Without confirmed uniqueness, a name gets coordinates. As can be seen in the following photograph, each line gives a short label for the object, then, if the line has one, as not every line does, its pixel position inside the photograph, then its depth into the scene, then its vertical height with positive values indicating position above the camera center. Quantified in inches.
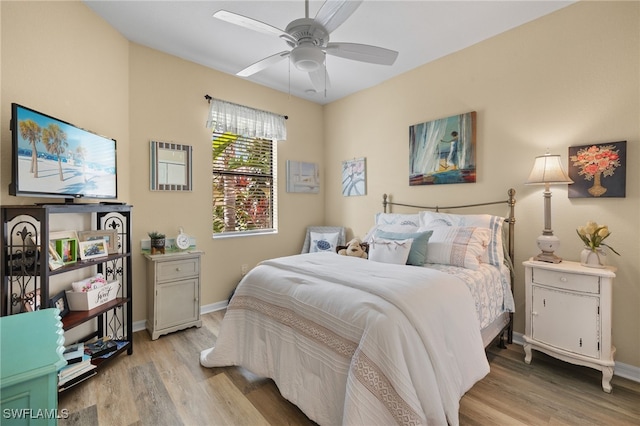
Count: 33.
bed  52.3 -26.4
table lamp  88.3 +8.0
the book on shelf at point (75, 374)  71.5 -43.4
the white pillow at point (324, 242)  157.3 -19.2
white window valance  133.5 +43.0
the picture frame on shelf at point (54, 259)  70.6 -13.1
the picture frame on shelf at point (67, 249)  75.6 -11.5
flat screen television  65.3 +12.7
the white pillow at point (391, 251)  93.2 -14.6
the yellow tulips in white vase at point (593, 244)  81.2 -10.5
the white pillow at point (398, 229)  112.2 -8.6
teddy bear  111.3 -16.8
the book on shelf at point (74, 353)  76.3 -40.0
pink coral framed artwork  83.4 +11.4
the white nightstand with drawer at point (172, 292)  106.6 -32.9
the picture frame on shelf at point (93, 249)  81.0 -12.3
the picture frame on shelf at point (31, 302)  67.2 -22.6
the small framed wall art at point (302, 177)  163.6 +17.7
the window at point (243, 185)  140.9 +11.7
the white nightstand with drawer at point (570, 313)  76.6 -30.5
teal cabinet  33.2 -20.0
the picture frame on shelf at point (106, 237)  85.6 -9.2
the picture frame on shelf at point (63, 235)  75.5 -7.7
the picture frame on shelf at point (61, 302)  75.9 -26.1
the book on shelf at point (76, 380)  71.5 -45.1
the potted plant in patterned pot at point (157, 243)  112.1 -14.1
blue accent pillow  95.0 -13.1
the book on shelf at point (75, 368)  72.5 -42.1
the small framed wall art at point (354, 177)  157.1 +16.9
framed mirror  117.6 +17.2
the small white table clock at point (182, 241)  117.7 -14.1
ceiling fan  66.6 +43.6
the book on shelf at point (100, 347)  85.4 -43.1
